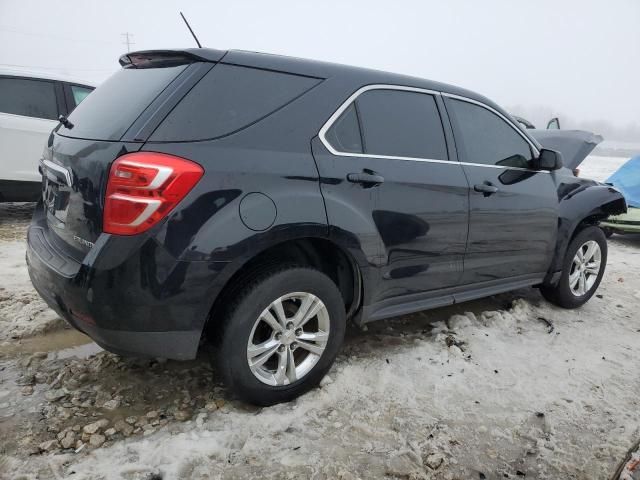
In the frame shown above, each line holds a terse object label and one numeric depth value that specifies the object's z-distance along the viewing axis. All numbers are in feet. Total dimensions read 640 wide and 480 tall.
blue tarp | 24.20
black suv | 6.41
